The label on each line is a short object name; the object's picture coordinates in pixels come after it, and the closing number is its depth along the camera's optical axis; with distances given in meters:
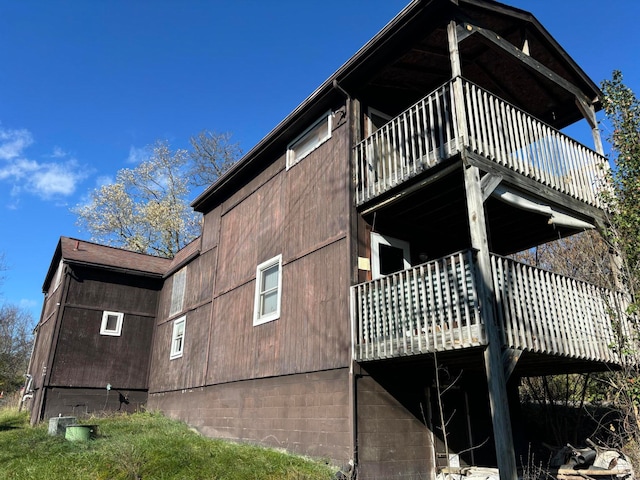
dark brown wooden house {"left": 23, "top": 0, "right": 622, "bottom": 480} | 7.02
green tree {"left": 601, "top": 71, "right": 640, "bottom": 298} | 8.84
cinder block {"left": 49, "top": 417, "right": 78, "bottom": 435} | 11.52
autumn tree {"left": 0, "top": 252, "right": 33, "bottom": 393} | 44.48
